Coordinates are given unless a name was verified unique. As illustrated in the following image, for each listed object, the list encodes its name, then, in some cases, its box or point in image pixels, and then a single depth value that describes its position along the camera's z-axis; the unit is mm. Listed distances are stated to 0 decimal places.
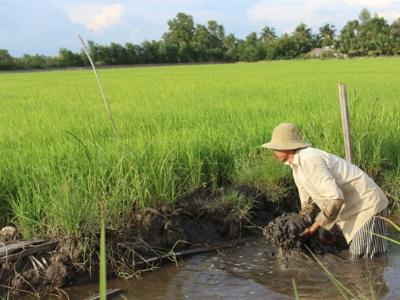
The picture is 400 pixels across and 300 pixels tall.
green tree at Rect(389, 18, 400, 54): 62562
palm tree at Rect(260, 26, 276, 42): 93138
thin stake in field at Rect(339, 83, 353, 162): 4578
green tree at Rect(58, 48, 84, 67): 55688
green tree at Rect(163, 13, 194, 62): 86938
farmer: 3447
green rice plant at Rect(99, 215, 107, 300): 813
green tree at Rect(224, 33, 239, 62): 71625
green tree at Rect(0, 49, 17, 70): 51375
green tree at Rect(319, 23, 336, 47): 79250
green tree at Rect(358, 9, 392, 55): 63531
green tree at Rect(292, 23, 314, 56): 74750
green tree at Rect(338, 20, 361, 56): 68075
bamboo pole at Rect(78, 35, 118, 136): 4016
